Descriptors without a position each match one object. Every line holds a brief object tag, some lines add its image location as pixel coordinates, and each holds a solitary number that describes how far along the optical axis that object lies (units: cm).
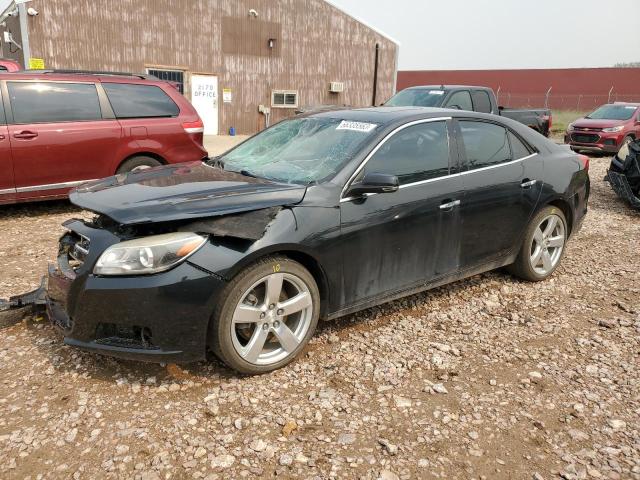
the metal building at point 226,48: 1608
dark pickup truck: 996
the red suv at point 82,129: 611
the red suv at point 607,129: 1398
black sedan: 275
